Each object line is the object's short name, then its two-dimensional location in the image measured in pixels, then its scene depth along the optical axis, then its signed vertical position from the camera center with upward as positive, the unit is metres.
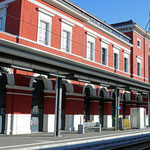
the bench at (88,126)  16.27 -1.71
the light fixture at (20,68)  11.70 +1.72
